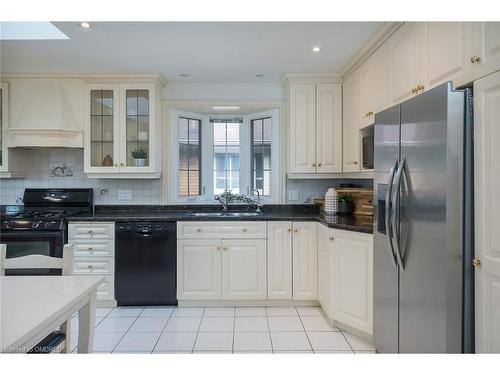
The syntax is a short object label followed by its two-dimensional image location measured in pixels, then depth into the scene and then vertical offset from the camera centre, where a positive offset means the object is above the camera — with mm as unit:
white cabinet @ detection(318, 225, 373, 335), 2258 -701
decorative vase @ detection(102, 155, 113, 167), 3287 +261
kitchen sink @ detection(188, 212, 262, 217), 3164 -295
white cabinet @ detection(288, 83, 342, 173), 3254 +652
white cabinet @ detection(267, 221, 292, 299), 3023 -702
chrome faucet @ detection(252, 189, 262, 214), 3492 -181
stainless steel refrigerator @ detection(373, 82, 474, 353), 1376 -172
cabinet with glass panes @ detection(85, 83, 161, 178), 3270 +586
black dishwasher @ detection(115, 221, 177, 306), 2986 -722
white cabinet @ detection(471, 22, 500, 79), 1241 +582
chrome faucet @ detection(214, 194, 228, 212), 3528 -165
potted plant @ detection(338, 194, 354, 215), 3117 -178
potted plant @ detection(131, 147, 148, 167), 3291 +306
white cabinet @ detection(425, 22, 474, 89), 1410 +673
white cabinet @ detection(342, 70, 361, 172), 2867 +620
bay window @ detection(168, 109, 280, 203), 3689 +379
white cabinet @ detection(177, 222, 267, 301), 3012 -732
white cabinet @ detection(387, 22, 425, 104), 1829 +812
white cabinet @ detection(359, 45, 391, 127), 2303 +823
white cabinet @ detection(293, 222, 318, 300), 3012 -721
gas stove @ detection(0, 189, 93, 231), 3369 -183
